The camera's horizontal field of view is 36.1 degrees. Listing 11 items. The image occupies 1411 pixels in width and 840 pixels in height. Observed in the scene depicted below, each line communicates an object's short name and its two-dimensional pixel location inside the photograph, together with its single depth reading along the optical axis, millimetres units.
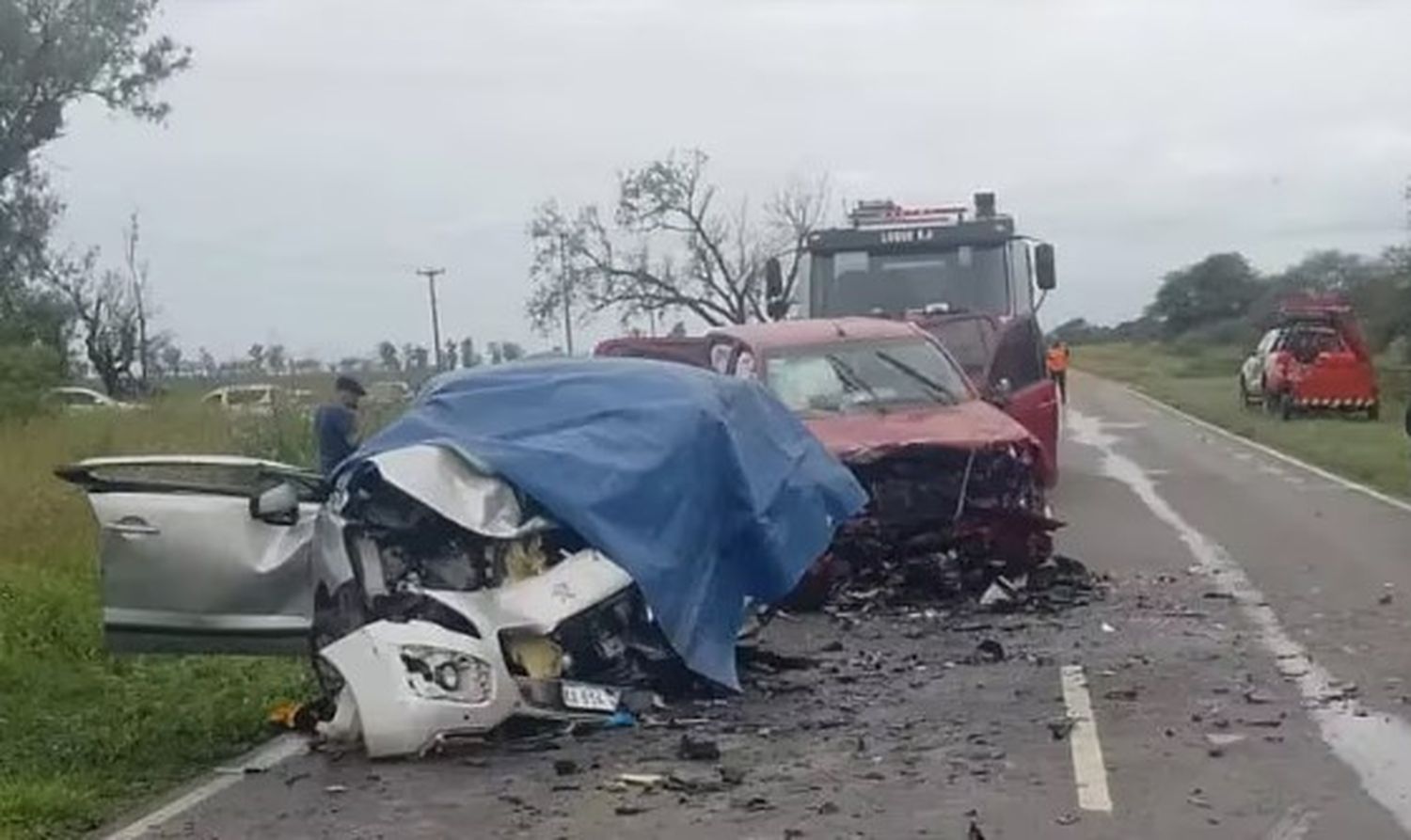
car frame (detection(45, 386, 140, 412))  31094
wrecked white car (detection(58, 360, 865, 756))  9328
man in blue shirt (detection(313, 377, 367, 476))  15219
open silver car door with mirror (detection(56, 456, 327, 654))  9539
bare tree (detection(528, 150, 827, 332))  54625
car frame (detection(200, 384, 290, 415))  23308
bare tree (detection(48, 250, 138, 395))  61844
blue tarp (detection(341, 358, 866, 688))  10164
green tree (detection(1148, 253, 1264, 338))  114500
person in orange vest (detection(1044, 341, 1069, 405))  36003
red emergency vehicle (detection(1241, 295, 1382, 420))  38062
